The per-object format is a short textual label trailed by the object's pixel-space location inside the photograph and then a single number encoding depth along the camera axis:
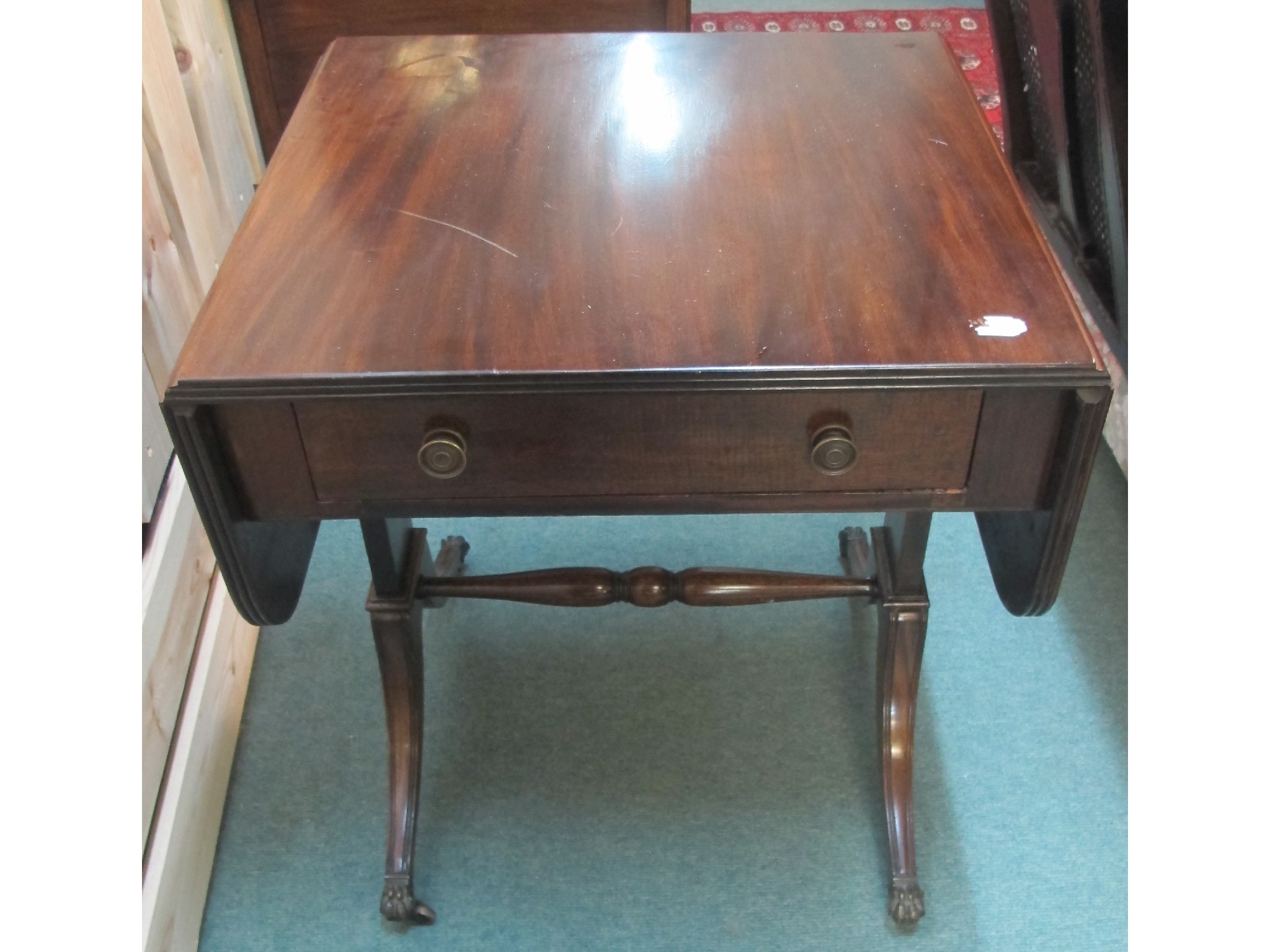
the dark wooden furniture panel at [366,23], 1.80
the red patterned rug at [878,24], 2.95
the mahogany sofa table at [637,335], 0.83
